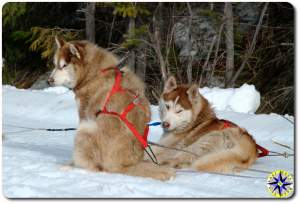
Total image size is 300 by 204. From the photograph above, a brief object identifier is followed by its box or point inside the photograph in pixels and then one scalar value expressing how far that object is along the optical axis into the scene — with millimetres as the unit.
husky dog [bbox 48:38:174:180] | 5684
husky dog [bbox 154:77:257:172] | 6270
